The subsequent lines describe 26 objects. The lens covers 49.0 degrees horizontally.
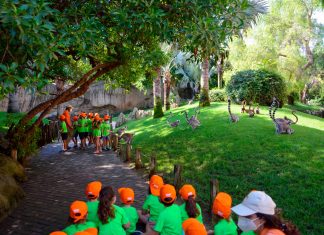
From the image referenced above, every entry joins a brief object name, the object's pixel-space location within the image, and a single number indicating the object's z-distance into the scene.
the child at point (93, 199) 5.24
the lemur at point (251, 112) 17.53
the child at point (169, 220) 4.86
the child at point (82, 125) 14.73
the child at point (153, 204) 5.79
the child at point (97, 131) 14.48
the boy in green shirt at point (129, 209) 5.54
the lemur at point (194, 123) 16.12
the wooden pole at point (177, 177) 9.02
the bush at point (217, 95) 28.92
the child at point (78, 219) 4.48
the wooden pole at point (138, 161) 12.02
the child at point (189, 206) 5.06
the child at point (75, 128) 15.12
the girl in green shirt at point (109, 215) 4.83
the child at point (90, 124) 15.21
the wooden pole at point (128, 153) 13.23
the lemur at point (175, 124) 17.41
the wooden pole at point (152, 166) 10.23
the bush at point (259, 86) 23.80
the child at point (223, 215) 4.43
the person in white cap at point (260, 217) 3.41
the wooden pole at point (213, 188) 7.52
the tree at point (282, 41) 27.98
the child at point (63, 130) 14.26
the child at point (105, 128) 14.76
